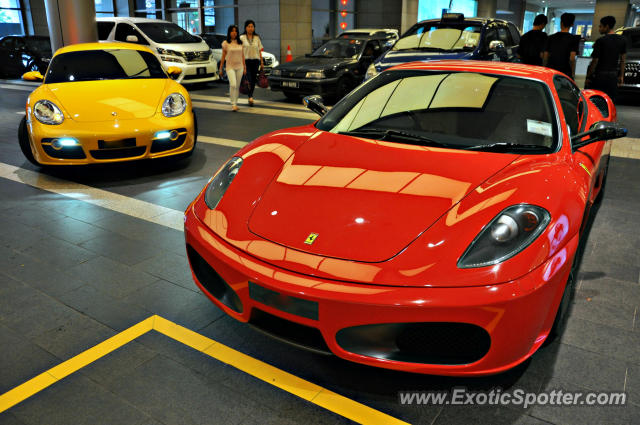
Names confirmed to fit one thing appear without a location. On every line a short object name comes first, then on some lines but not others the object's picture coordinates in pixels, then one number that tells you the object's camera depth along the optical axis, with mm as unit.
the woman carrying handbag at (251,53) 10129
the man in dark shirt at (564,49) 6961
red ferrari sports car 1835
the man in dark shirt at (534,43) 7449
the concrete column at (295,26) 17938
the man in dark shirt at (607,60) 7270
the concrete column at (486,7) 31234
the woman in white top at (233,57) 9602
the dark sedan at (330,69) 10594
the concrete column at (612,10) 30891
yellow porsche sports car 4887
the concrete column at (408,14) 22250
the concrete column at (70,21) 9953
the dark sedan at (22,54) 15596
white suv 12902
